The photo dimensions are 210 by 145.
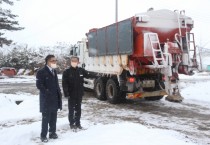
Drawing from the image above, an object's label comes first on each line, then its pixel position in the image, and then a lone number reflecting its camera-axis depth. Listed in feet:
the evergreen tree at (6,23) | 53.31
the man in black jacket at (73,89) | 15.59
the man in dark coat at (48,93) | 13.55
